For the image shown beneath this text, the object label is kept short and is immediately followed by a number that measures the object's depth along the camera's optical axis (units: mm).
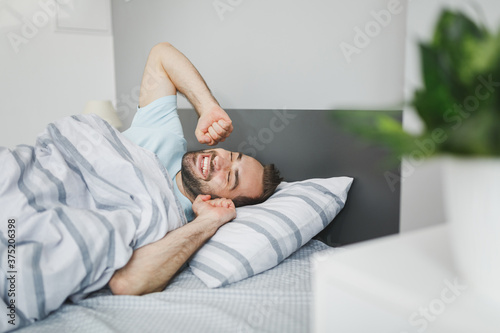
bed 853
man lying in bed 1019
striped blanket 864
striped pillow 1055
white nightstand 395
